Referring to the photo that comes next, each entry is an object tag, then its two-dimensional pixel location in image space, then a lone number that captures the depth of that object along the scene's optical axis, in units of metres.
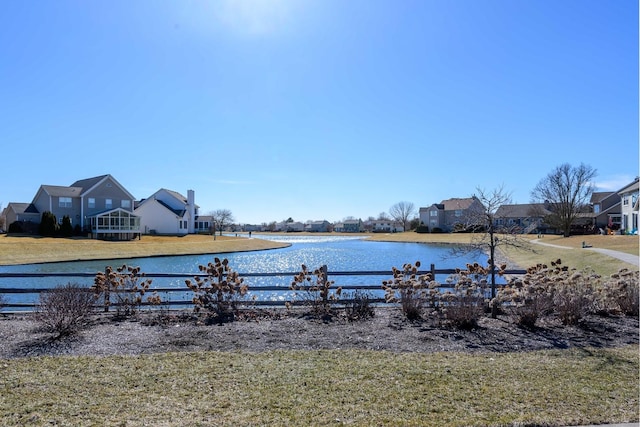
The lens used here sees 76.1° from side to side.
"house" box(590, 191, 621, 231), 63.11
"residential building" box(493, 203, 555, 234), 67.53
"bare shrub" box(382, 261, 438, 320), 9.27
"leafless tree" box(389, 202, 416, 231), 129.04
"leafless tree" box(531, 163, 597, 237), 56.47
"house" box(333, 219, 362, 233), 145.88
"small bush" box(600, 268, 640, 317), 9.64
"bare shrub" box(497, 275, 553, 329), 8.47
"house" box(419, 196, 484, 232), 86.62
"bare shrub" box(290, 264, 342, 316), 9.67
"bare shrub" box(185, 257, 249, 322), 9.35
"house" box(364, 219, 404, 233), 128.75
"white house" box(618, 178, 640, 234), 42.53
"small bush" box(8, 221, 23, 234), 49.84
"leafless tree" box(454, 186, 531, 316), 9.85
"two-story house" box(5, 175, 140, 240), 52.19
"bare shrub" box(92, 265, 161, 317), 9.47
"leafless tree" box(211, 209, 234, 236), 90.74
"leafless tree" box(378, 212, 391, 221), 146.52
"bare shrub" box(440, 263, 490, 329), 8.26
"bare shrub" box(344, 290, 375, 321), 9.23
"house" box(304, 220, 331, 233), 148.88
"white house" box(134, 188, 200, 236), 63.69
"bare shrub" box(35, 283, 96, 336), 7.29
